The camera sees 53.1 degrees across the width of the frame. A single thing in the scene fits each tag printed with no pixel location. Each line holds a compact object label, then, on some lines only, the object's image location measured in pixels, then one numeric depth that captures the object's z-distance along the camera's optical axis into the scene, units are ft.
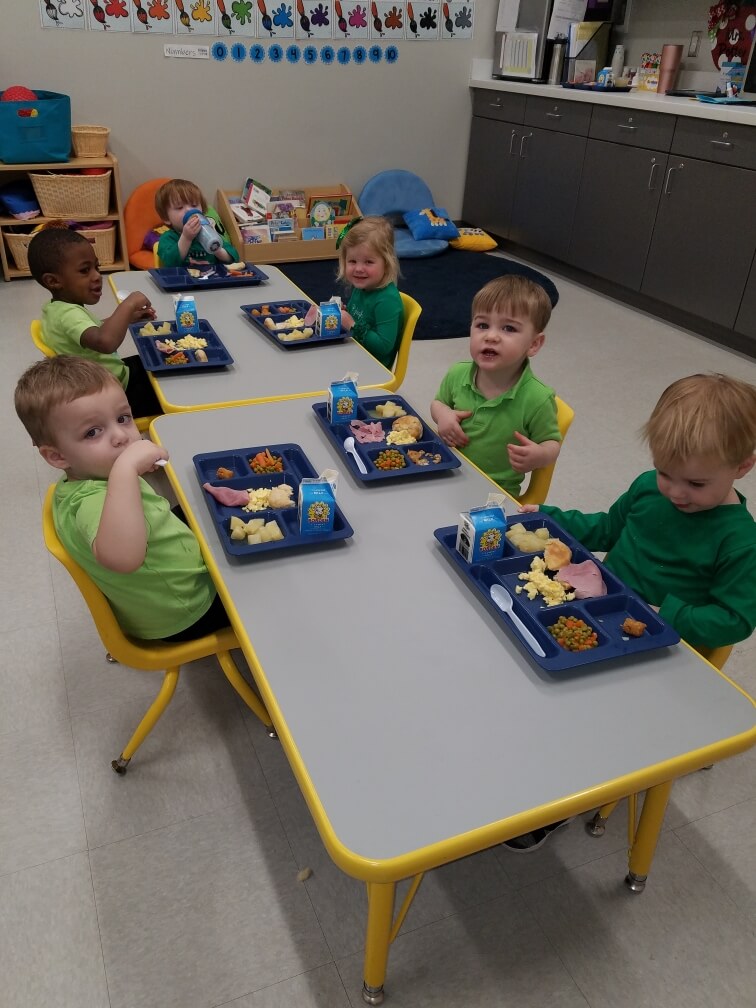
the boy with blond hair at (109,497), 3.74
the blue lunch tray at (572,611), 3.33
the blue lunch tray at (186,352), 6.03
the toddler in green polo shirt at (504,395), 5.31
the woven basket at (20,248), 13.82
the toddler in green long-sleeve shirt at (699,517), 3.76
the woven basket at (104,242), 14.21
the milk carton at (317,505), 3.97
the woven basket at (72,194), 13.61
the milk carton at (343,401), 5.14
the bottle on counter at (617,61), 15.01
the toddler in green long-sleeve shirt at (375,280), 7.36
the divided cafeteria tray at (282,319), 6.63
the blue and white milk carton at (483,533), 3.82
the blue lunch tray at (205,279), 7.95
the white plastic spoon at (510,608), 3.38
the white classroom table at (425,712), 2.70
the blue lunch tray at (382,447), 4.69
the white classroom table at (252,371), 5.74
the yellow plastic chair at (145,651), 4.07
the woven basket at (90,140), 13.87
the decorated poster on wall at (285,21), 13.96
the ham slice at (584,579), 3.72
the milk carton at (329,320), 6.71
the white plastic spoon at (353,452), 4.72
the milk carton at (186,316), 6.66
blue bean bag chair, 16.93
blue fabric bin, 13.05
